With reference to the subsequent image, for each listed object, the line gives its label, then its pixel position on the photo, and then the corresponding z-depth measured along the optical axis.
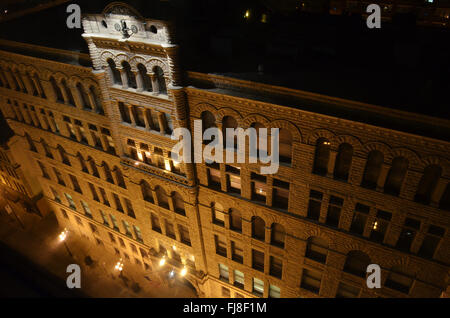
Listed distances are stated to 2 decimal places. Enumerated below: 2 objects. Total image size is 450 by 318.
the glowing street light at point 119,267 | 33.25
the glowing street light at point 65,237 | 35.66
